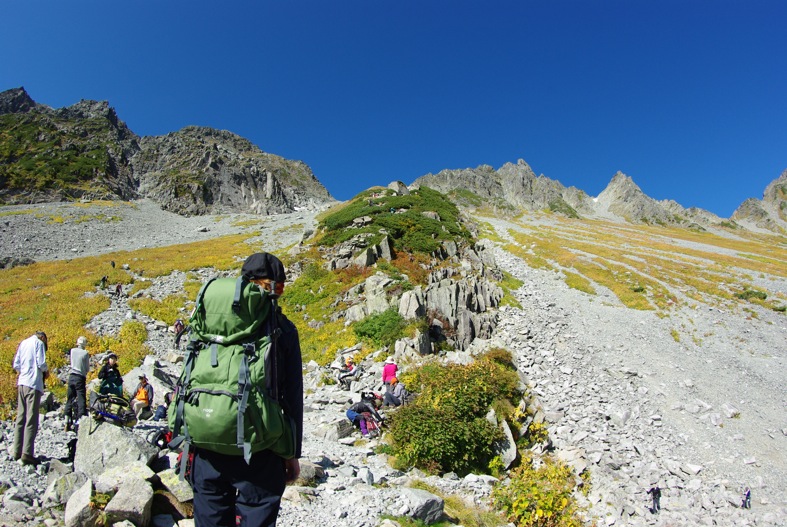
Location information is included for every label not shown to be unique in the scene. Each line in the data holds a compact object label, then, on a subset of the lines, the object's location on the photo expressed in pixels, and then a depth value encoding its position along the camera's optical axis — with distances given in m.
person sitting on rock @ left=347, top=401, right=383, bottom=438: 13.38
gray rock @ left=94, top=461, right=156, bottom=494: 6.41
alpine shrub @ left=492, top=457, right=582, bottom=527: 9.58
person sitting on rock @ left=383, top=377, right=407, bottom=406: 14.82
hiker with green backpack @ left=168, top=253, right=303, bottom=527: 3.16
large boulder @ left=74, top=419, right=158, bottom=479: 7.93
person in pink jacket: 16.44
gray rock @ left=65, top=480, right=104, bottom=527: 5.72
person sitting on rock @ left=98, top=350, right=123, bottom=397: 11.45
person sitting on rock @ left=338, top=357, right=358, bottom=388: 17.80
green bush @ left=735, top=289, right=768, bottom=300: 36.19
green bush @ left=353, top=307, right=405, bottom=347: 20.30
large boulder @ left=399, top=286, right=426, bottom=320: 21.39
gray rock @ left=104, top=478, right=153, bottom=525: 5.92
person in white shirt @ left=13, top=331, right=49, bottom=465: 8.12
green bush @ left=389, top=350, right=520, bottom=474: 11.61
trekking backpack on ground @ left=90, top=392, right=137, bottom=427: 10.08
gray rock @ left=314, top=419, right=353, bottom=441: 13.00
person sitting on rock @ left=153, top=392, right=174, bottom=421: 11.77
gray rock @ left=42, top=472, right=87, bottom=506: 6.39
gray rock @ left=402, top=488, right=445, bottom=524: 7.82
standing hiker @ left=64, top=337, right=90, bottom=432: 10.69
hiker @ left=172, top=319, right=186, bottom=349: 21.92
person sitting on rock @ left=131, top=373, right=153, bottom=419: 12.32
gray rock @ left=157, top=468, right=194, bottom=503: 6.74
